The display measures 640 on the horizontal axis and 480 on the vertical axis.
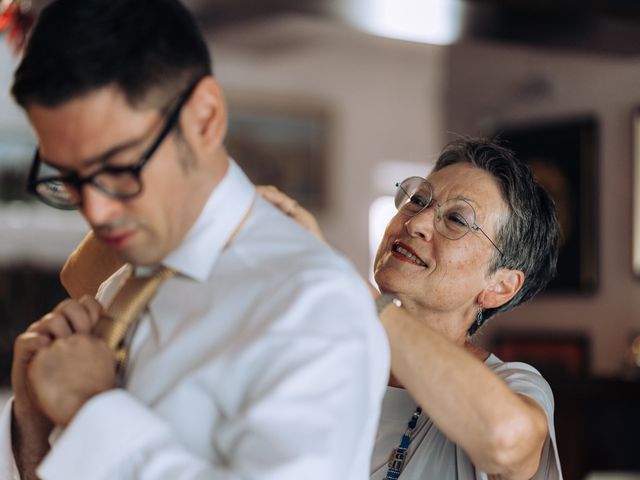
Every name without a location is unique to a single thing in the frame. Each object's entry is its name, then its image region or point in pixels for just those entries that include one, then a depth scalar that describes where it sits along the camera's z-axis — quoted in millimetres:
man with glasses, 1128
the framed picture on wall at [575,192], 6863
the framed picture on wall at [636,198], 6480
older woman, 2072
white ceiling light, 4672
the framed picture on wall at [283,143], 8633
